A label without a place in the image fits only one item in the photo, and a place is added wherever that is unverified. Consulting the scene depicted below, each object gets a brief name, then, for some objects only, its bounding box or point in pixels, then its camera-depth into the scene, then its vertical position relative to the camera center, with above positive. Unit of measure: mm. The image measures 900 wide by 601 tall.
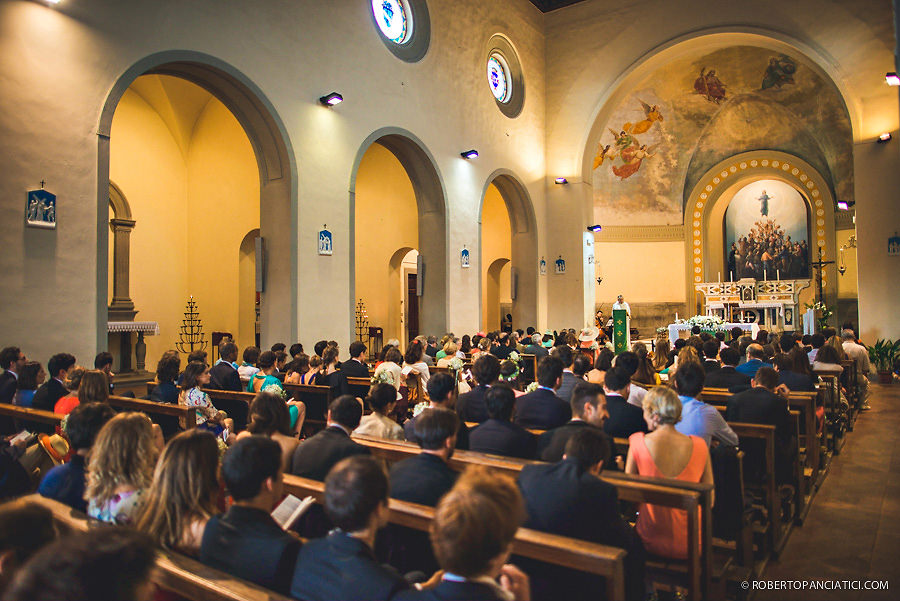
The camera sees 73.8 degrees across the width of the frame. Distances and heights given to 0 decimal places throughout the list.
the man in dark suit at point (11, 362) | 4882 -329
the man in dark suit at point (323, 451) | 2781 -616
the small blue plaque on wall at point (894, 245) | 11250 +1331
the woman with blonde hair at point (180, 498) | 1963 -583
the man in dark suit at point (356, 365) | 6262 -470
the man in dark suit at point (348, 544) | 1578 -619
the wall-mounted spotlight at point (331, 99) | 8886 +3318
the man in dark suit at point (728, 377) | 5395 -544
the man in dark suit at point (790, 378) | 5430 -560
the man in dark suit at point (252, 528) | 1786 -644
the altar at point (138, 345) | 9227 -355
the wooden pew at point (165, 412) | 4062 -635
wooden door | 16047 +325
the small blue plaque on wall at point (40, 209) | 5820 +1127
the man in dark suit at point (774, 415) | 4164 -691
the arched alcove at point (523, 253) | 14367 +1608
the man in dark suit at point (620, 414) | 3756 -602
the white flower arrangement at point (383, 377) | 5402 -514
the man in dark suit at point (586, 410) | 3133 -490
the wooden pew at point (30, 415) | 3820 -606
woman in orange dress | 2826 -697
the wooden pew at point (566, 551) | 1740 -715
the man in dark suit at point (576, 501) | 2119 -653
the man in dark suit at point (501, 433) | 3193 -616
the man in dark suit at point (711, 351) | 6422 -366
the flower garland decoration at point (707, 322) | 11414 -92
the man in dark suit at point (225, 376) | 5531 -499
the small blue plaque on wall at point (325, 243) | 9008 +1185
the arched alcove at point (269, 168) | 7852 +2215
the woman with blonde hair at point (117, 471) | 2188 -550
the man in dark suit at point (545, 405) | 3961 -578
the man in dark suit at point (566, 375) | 5018 -500
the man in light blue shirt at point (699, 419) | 3469 -591
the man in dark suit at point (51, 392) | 4426 -509
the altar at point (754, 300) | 16234 +477
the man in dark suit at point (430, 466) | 2398 -604
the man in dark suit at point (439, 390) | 3791 -447
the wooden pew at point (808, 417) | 4840 -821
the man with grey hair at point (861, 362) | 8383 -668
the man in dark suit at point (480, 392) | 4449 -542
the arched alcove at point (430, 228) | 11352 +1811
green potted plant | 10711 -750
